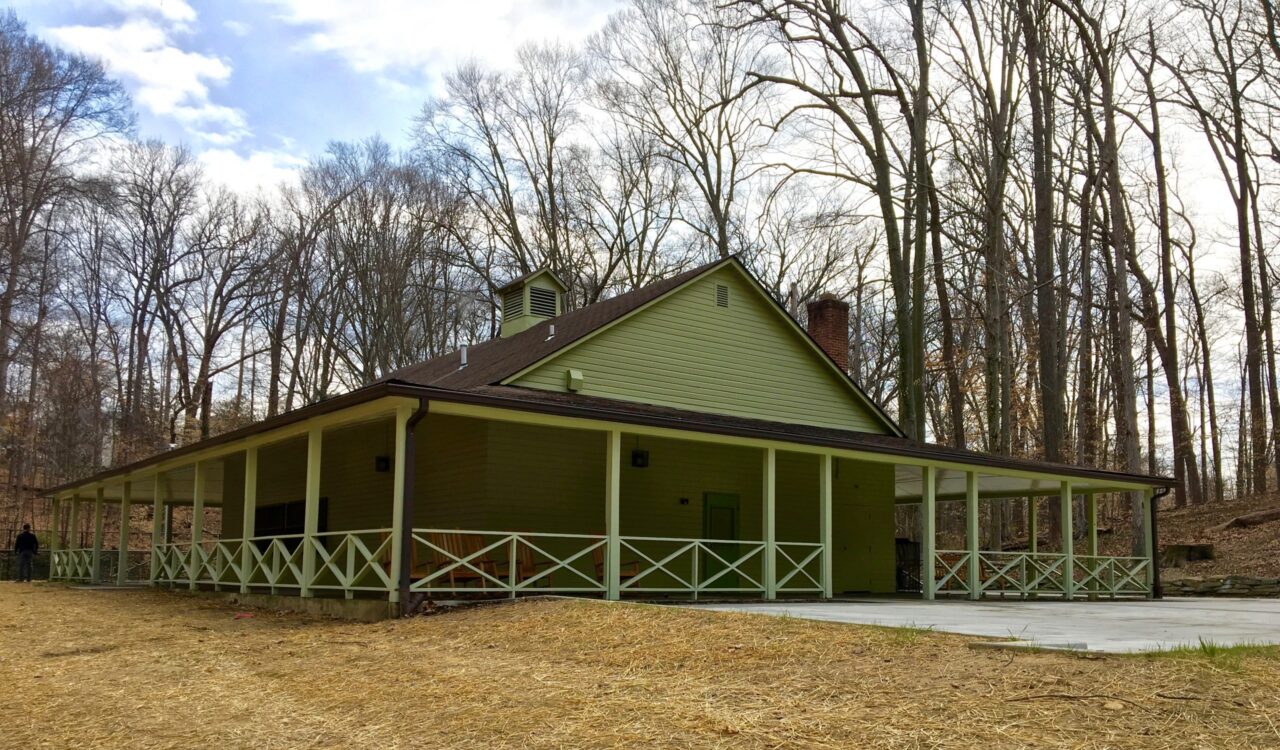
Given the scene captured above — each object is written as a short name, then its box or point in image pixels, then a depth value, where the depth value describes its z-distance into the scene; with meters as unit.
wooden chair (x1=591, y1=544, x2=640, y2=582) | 14.98
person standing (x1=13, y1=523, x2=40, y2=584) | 23.67
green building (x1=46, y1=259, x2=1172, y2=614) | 13.27
